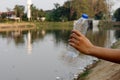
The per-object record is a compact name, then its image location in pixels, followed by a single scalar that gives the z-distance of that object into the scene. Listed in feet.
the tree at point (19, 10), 96.03
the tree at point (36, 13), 99.37
